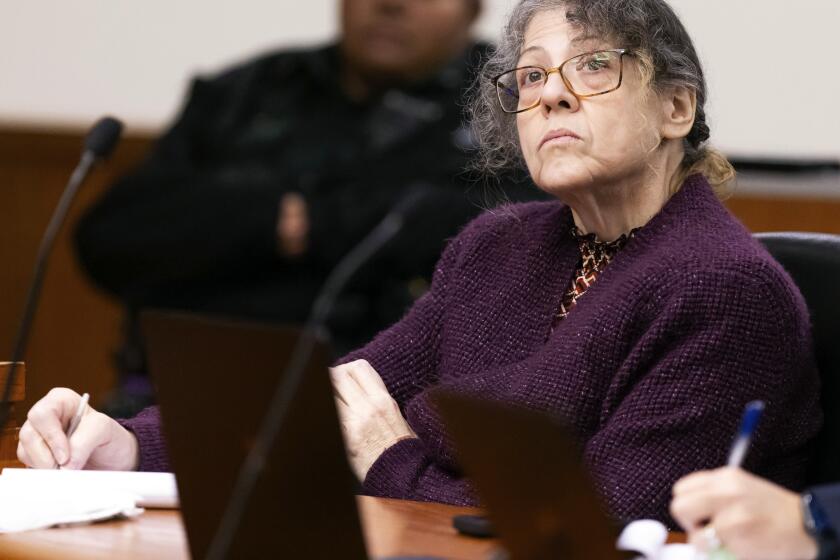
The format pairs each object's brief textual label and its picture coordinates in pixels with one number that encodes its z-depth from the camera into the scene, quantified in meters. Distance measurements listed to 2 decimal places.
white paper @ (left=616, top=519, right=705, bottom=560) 3.22
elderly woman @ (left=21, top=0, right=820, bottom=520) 3.48
